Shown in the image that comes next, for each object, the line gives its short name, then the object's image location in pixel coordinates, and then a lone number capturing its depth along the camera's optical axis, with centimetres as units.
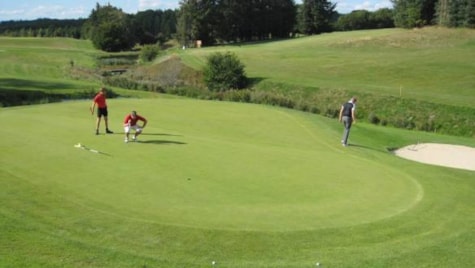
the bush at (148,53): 9962
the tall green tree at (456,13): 8081
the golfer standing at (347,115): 2241
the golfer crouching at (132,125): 2002
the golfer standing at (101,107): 2220
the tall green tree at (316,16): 12000
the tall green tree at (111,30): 12962
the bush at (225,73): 5803
